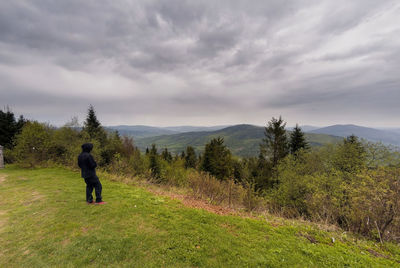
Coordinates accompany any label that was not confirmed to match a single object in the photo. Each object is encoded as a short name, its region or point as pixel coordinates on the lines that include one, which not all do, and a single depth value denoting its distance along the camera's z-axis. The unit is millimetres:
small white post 17047
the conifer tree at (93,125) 29503
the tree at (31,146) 15358
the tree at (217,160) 28469
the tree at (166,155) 46488
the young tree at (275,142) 25031
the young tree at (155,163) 30578
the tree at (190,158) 45031
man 5978
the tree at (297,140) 25359
